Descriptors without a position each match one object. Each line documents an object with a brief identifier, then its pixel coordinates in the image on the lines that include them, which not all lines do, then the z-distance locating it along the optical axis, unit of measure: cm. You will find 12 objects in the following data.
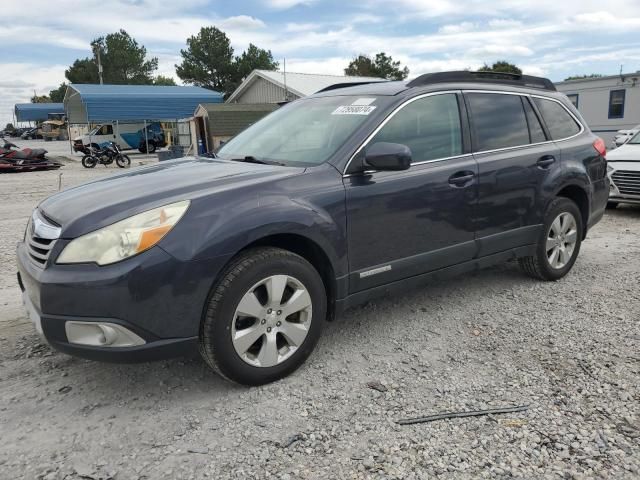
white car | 811
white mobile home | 1828
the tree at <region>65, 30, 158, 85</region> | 7169
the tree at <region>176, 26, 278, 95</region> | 6300
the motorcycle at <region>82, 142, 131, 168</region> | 2119
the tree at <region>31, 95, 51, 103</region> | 10916
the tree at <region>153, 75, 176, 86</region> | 8456
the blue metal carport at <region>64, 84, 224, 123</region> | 2667
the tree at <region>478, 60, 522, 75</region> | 5073
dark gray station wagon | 254
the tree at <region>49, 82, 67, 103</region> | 9375
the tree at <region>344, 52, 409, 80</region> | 5633
